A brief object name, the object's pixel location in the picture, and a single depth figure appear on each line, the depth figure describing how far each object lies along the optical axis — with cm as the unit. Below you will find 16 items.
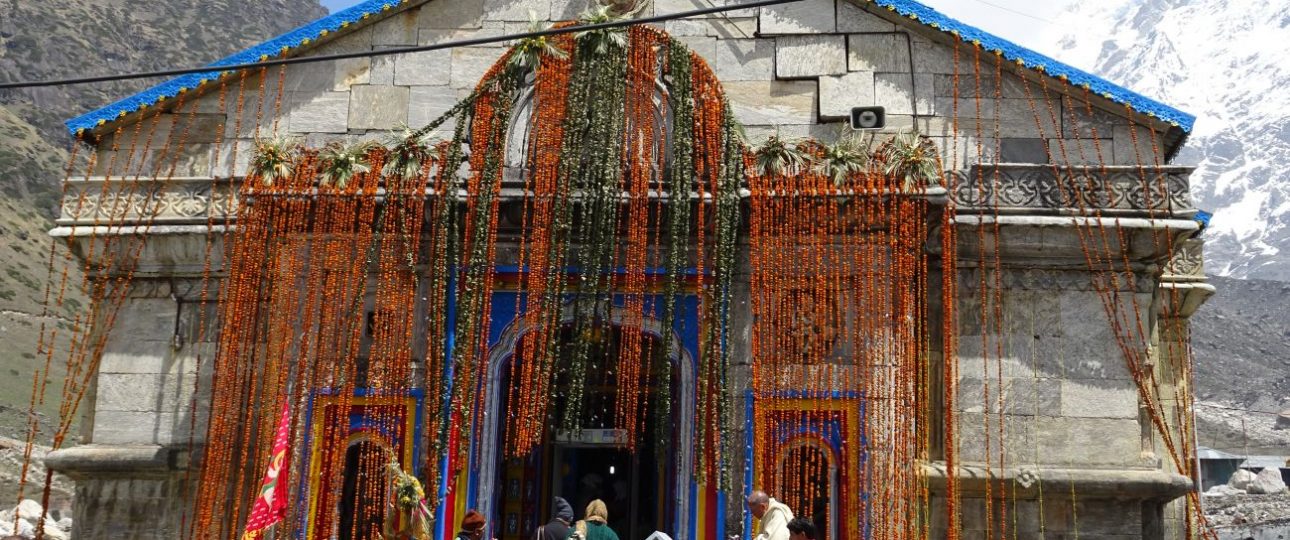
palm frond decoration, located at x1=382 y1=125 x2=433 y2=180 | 1277
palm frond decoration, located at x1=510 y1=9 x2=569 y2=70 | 1323
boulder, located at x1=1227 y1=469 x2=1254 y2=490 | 4544
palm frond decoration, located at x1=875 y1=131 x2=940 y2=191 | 1221
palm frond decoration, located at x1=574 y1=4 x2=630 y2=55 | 1316
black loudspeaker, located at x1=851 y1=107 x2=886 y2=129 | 1320
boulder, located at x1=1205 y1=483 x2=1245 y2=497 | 4272
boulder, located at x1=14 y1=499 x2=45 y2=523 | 2429
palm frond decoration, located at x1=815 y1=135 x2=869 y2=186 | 1246
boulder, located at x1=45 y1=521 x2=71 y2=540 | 1880
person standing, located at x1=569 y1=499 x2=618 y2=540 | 944
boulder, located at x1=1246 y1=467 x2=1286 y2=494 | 4459
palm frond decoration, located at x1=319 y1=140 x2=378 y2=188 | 1275
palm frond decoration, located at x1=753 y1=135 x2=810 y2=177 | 1263
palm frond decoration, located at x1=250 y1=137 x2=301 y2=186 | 1287
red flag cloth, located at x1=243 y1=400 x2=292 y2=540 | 1177
